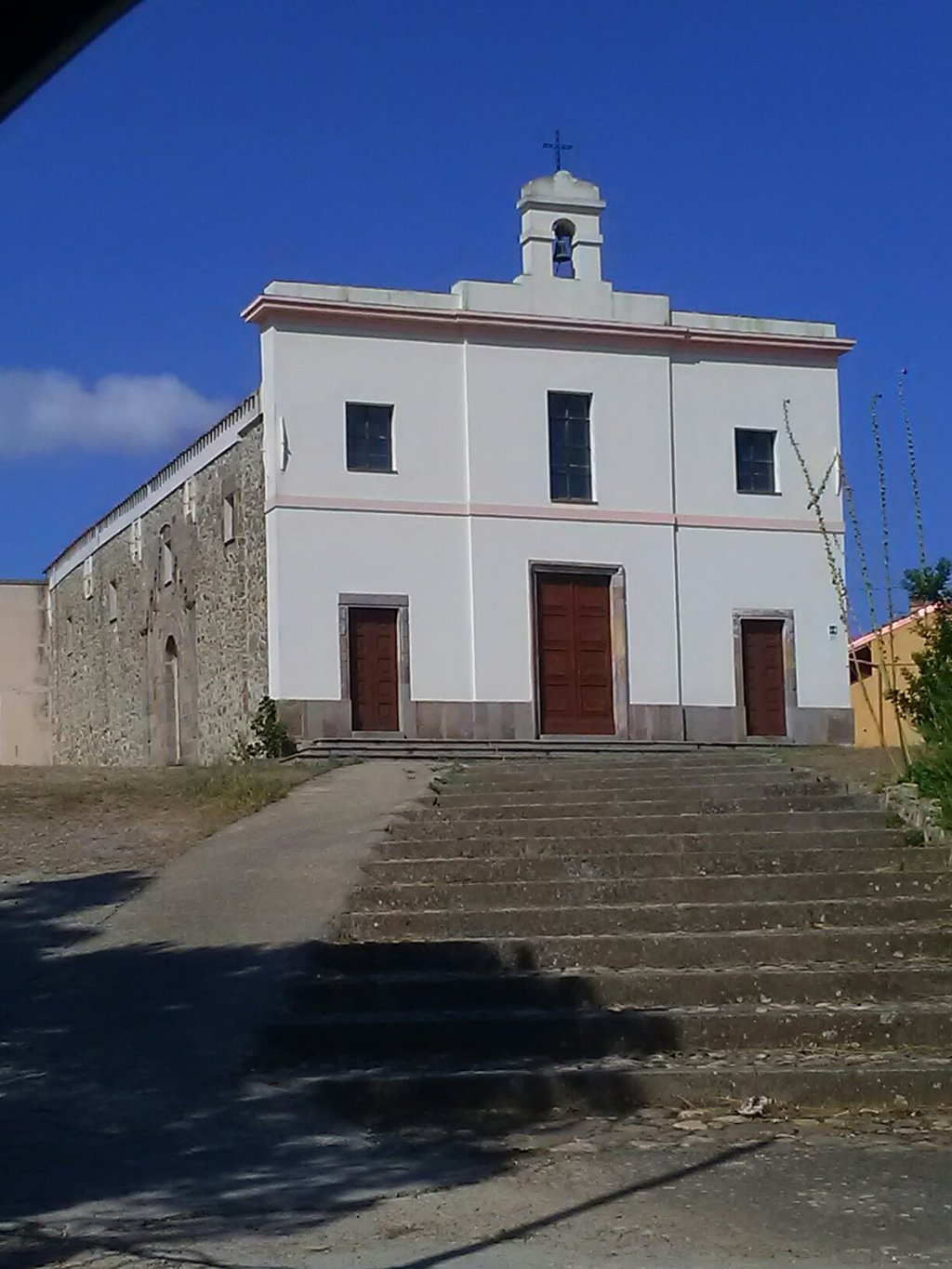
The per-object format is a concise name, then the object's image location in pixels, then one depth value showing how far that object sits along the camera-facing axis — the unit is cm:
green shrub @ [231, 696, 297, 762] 2314
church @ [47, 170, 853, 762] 2430
